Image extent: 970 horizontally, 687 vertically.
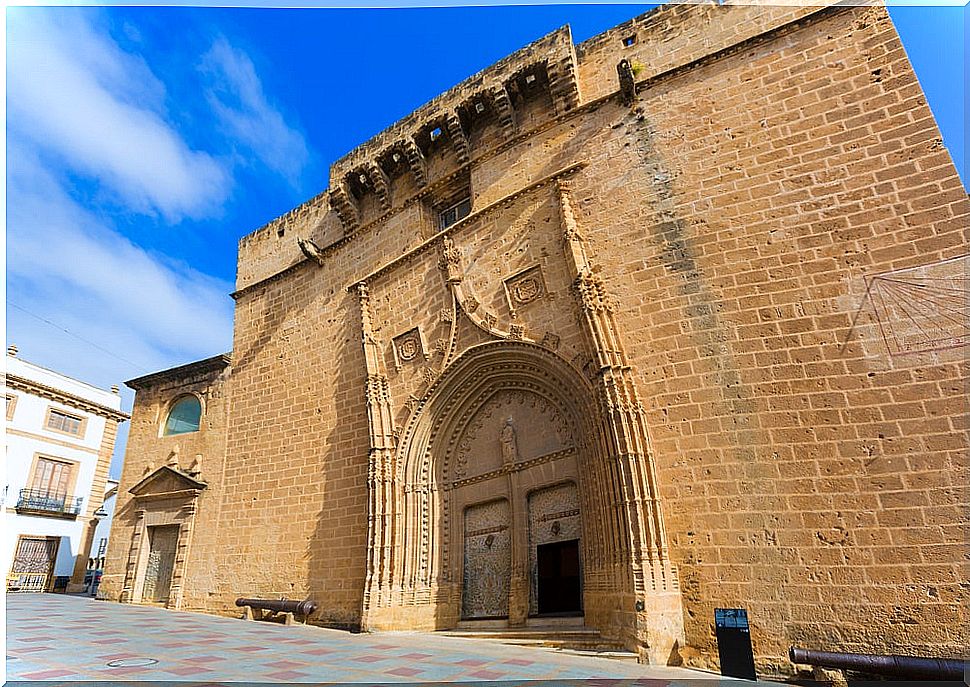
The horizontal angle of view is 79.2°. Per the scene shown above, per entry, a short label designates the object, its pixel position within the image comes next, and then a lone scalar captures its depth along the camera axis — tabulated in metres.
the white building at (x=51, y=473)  18.33
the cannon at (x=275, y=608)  8.94
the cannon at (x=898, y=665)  4.44
